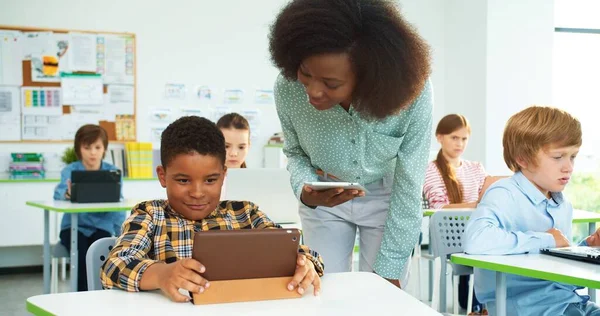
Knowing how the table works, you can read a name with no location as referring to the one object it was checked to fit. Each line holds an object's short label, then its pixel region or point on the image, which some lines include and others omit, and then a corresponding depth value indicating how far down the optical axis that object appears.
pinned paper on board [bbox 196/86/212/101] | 6.68
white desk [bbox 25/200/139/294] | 4.37
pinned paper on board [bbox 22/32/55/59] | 6.18
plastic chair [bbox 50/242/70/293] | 4.63
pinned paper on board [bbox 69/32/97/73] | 6.32
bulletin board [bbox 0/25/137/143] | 6.14
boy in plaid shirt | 1.70
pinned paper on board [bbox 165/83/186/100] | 6.60
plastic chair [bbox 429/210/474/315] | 2.98
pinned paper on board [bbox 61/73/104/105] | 6.32
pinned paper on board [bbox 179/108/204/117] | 6.64
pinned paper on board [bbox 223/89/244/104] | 6.76
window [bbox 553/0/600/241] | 7.01
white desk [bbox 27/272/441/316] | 1.51
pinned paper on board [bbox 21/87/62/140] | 6.19
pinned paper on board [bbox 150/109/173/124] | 6.56
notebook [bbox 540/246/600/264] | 2.10
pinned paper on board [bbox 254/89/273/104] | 6.86
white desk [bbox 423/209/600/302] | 3.99
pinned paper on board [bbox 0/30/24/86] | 6.11
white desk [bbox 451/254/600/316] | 1.90
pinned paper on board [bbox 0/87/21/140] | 6.12
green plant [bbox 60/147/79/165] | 5.48
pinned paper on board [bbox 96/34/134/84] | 6.40
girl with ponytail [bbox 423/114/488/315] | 4.80
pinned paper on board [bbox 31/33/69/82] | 6.22
